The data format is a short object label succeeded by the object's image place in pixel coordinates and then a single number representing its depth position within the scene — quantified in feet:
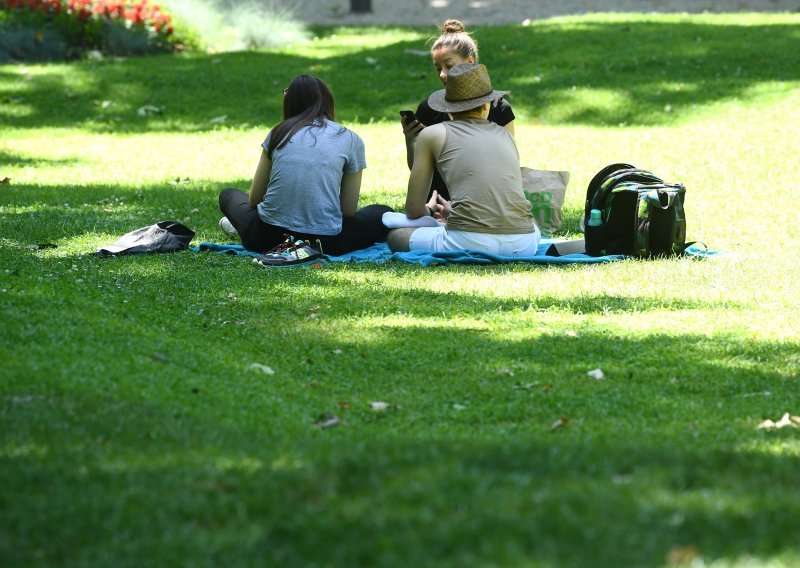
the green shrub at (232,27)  126.21
